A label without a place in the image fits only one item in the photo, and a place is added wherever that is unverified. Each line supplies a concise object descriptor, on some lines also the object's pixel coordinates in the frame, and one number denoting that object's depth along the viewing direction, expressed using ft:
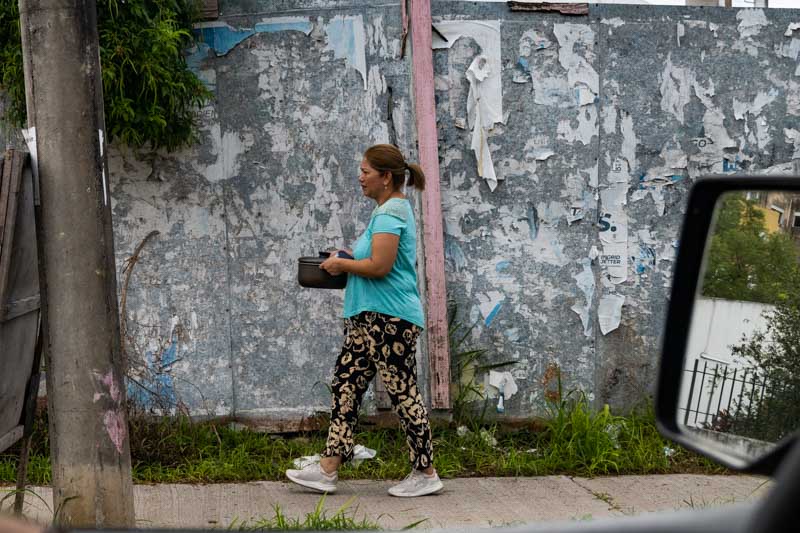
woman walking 16.83
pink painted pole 19.72
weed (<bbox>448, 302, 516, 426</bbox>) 20.40
